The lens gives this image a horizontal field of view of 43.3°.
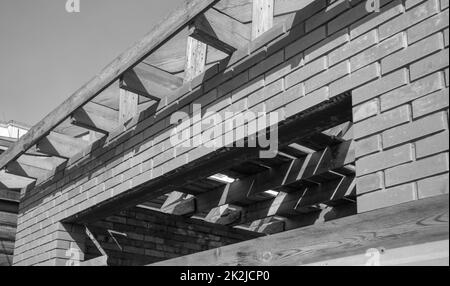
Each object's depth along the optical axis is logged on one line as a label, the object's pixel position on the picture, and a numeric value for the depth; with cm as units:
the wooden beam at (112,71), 396
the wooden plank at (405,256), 247
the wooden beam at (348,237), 256
